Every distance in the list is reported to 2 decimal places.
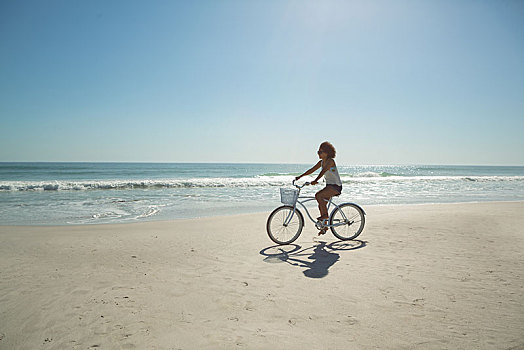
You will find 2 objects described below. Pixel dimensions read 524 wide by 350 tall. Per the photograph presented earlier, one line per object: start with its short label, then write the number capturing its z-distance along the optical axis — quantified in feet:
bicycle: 21.08
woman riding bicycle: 20.88
